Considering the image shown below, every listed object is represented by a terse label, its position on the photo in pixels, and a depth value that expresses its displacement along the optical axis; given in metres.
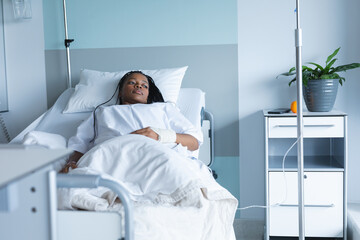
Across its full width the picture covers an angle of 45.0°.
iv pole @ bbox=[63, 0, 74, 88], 2.90
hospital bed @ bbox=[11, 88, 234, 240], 1.18
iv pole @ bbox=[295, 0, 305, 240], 1.88
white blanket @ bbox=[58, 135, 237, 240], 1.37
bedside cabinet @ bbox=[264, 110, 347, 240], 2.39
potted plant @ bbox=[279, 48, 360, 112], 2.44
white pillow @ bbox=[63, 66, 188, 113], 2.53
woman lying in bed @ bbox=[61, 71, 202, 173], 2.05
